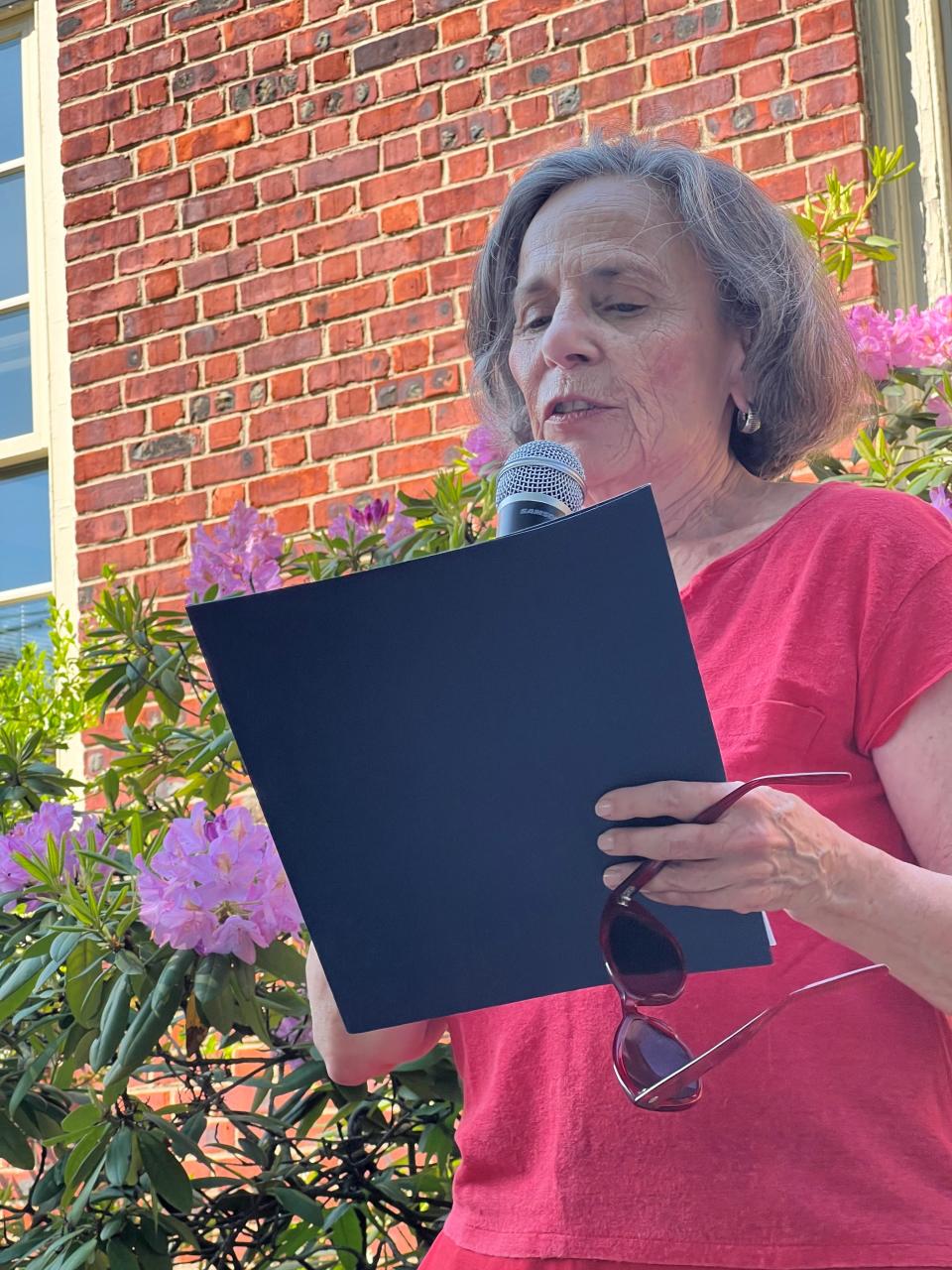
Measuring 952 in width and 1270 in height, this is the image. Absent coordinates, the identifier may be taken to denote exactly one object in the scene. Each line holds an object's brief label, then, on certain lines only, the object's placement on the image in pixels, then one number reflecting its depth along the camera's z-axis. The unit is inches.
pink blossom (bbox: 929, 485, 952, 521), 90.5
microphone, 50.7
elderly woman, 46.6
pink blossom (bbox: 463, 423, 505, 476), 88.6
